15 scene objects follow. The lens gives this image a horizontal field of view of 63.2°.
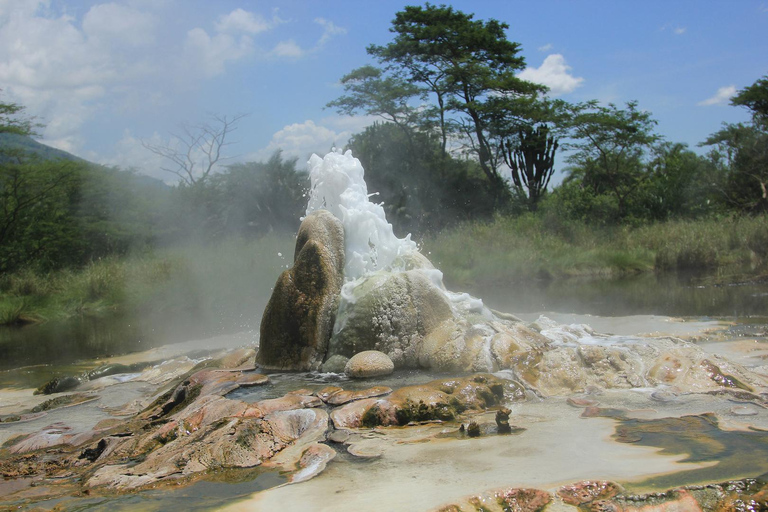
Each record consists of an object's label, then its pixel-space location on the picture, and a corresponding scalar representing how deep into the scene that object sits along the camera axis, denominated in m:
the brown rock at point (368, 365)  5.47
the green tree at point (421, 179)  26.52
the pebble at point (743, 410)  3.99
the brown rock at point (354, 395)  4.57
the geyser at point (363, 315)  5.71
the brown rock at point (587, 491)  2.74
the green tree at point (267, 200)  26.66
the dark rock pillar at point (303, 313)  6.09
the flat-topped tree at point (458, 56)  24.81
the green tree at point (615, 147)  24.59
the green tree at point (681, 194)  25.34
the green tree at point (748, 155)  24.62
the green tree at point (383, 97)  25.84
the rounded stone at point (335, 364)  5.74
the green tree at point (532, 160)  25.78
